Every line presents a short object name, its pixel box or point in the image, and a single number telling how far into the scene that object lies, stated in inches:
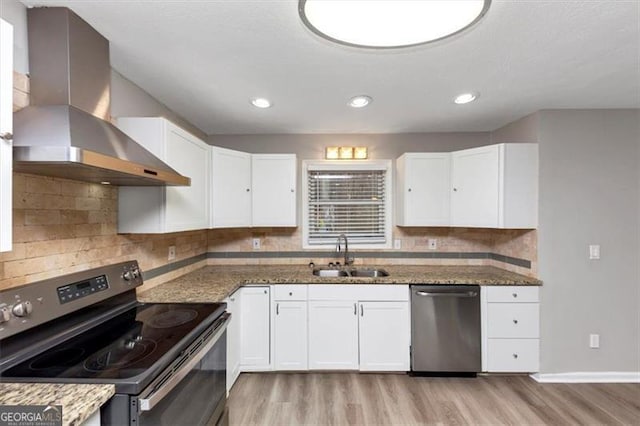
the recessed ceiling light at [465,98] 91.5
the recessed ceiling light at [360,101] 92.6
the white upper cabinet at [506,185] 104.9
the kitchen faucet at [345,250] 129.2
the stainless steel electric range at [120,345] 41.6
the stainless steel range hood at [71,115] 43.6
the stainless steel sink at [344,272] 124.9
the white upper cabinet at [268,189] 119.1
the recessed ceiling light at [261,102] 95.0
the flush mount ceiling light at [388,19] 48.9
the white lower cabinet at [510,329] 103.7
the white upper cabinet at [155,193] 74.4
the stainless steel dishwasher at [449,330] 104.5
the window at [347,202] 133.5
